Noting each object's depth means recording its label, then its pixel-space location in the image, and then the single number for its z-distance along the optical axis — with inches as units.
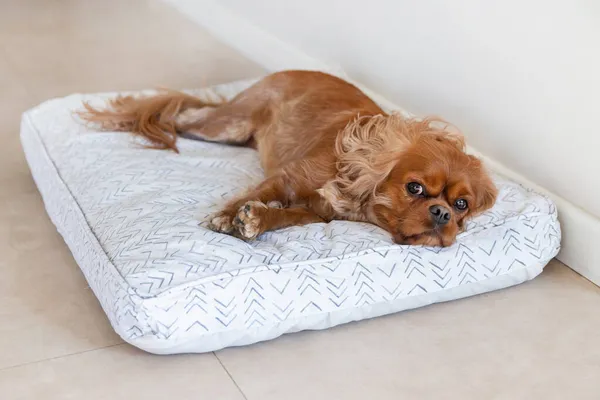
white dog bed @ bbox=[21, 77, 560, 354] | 83.0
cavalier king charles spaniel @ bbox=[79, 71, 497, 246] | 94.6
